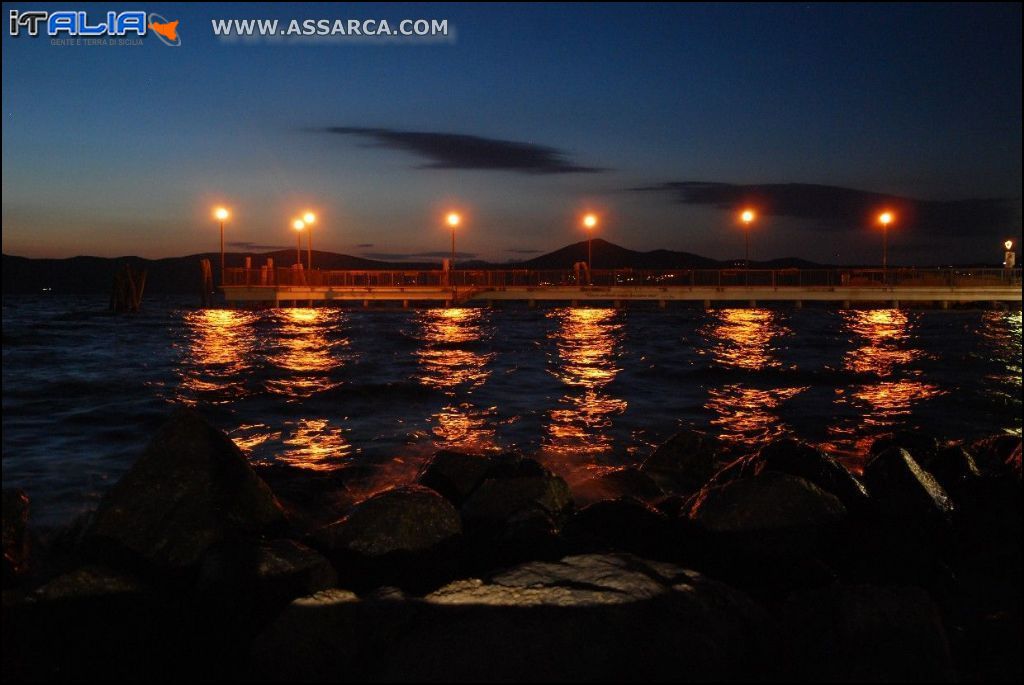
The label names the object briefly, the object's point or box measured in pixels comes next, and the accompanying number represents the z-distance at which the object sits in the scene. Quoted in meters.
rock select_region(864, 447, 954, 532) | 7.33
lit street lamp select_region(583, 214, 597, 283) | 68.81
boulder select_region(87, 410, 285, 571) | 6.04
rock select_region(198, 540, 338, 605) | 5.37
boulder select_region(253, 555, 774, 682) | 4.12
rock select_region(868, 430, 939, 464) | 9.16
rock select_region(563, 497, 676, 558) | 6.44
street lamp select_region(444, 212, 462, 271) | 64.31
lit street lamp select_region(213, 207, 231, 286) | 61.97
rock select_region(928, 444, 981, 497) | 8.23
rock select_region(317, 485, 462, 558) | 6.11
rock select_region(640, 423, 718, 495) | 9.20
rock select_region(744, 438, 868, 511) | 7.36
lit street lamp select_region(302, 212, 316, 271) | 66.31
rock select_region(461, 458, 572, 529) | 7.04
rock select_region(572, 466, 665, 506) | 8.80
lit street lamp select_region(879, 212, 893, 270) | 64.81
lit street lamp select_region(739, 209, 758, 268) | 63.22
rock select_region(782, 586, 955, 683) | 4.12
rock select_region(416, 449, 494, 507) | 8.02
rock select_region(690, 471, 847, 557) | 6.37
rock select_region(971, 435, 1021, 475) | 8.73
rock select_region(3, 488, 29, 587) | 6.53
